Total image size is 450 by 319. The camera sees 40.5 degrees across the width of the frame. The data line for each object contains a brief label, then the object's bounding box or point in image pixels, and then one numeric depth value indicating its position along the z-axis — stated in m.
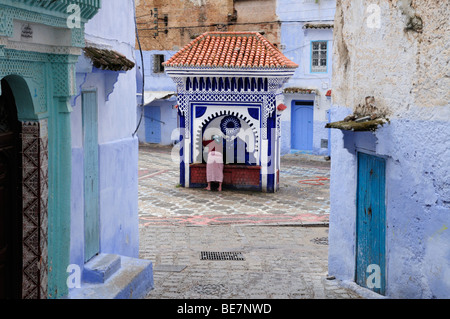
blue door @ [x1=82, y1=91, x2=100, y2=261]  7.08
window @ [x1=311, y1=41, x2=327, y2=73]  24.48
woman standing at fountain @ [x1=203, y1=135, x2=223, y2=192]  17.53
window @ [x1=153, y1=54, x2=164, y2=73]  28.14
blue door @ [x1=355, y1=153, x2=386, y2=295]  7.26
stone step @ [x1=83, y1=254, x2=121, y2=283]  6.91
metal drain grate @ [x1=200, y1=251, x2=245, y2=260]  10.48
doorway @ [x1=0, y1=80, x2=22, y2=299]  5.31
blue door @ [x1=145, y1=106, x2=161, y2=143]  28.22
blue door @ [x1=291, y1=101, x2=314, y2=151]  25.06
